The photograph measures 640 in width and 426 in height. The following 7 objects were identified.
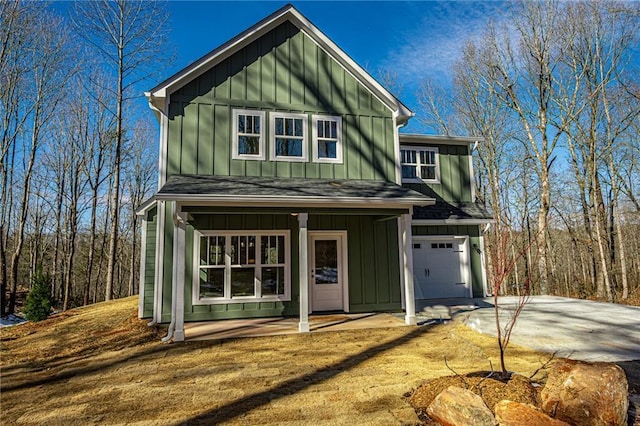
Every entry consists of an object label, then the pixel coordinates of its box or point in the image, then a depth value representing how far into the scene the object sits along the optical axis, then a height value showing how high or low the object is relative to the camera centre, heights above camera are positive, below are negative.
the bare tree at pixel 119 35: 14.63 +9.43
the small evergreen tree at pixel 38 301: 10.47 -1.27
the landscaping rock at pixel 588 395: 3.28 -1.42
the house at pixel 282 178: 8.18 +1.82
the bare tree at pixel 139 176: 23.34 +5.38
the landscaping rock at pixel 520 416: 3.13 -1.51
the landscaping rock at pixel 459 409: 3.23 -1.50
